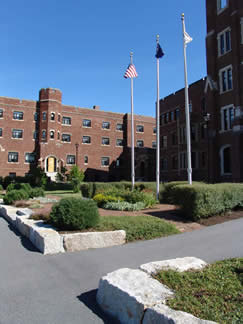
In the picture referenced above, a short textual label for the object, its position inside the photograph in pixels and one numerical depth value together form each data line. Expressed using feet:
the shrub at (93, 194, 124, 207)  47.91
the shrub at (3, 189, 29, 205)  55.93
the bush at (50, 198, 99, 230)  25.07
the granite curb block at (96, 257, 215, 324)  9.36
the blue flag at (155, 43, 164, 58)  54.19
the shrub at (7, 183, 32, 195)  68.31
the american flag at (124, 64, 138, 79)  58.65
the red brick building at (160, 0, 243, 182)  80.28
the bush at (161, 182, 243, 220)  32.68
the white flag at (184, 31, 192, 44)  49.37
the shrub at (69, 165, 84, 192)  100.42
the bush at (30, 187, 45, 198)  67.85
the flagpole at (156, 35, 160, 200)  53.16
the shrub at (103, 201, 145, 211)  41.96
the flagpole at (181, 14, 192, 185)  46.38
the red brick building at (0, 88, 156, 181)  145.38
